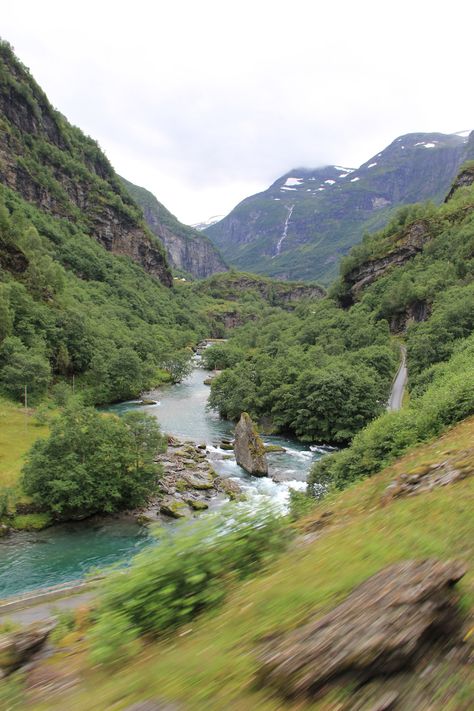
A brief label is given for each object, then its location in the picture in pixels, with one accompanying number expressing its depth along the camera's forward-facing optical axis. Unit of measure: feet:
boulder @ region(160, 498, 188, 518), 96.68
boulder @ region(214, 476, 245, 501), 109.29
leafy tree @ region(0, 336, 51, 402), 177.88
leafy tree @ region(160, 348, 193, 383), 287.28
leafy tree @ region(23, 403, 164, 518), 91.91
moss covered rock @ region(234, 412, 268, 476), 124.36
